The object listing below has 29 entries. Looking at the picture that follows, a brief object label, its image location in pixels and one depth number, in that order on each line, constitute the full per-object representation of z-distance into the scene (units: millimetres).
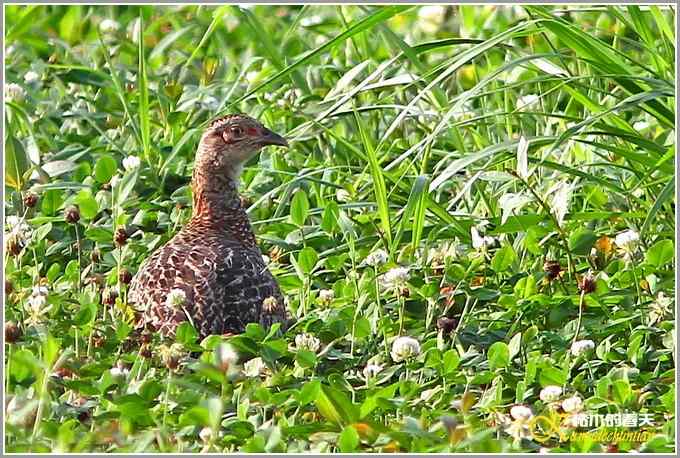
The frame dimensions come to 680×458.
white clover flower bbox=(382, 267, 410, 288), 11391
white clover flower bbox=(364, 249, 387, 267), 11766
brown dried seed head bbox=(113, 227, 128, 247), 12031
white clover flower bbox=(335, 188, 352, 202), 13453
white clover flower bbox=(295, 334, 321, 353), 10906
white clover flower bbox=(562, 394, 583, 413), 9859
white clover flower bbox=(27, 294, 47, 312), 11047
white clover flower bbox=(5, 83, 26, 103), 14898
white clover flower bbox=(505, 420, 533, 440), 9648
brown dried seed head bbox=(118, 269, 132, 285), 12023
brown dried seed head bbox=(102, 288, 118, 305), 11680
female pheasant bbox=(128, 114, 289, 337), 11203
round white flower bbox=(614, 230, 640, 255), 11656
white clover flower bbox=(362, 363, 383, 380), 10702
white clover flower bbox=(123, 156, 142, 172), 13883
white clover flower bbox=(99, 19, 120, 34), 17358
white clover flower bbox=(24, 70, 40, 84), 16250
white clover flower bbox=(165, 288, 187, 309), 11031
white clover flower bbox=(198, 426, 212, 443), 9320
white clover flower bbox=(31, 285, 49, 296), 11422
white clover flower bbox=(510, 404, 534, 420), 9641
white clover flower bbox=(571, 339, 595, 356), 10805
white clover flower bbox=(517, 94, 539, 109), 13766
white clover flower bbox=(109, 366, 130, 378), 10312
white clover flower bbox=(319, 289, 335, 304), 11891
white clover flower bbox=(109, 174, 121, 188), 13594
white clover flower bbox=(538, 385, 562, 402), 10094
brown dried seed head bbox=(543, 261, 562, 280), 11906
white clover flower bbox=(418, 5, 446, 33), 18125
